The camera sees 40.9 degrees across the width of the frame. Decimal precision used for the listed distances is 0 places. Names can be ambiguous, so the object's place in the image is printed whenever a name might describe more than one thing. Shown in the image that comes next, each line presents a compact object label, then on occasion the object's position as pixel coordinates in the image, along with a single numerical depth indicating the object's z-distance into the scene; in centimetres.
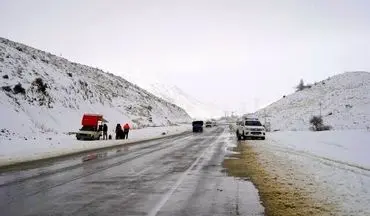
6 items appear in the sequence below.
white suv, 4562
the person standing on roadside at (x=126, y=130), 4978
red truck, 4479
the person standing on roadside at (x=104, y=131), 4680
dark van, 7575
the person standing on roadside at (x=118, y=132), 4766
